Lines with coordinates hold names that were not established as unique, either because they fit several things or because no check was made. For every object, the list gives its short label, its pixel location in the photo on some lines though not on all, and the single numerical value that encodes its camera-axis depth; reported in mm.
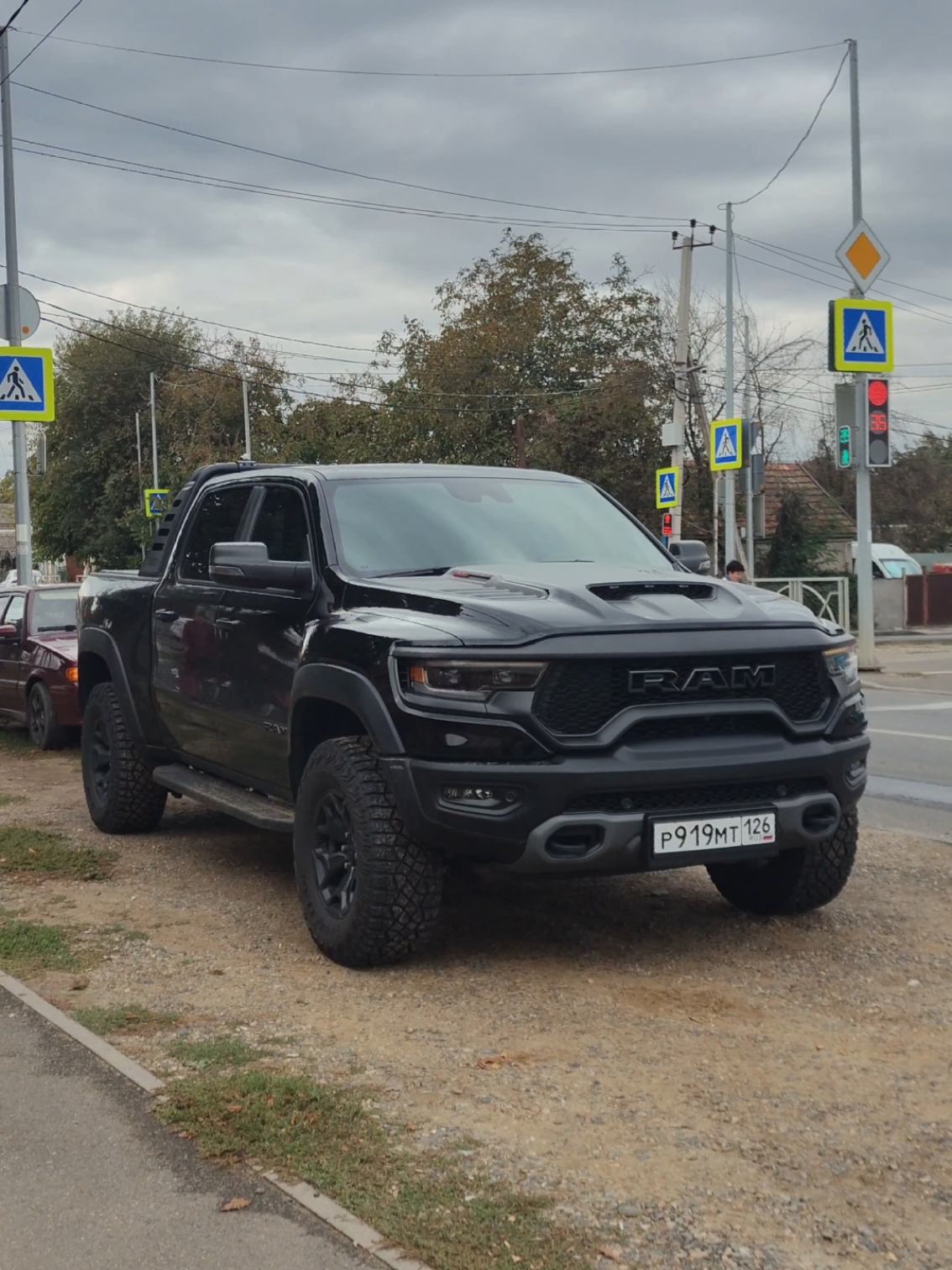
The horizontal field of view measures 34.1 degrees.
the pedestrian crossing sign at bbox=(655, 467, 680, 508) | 28344
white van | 39094
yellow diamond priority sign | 20516
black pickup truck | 5137
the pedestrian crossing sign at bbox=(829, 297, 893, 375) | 20328
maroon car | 12367
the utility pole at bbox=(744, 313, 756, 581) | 25453
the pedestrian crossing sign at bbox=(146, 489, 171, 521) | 41125
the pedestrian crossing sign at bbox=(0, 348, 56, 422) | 16938
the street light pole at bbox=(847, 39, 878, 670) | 21172
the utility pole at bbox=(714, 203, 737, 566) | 31641
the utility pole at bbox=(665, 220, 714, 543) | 29812
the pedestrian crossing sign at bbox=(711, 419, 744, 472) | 25750
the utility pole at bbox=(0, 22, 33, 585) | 18484
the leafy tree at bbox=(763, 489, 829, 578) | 39906
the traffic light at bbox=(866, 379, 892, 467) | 21219
